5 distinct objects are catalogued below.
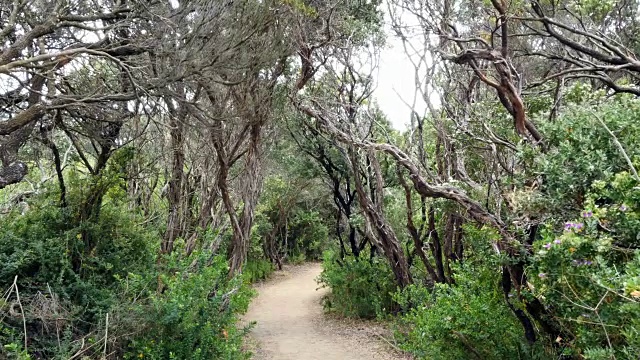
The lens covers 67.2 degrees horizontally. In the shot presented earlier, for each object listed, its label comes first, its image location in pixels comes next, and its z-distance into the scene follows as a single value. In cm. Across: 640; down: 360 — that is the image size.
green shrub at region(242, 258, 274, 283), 1808
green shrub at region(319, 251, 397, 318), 1078
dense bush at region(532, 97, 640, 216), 328
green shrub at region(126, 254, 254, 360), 511
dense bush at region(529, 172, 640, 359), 267
